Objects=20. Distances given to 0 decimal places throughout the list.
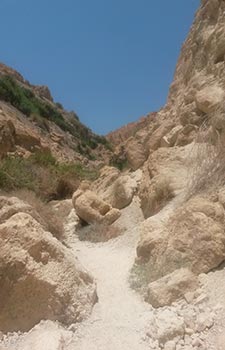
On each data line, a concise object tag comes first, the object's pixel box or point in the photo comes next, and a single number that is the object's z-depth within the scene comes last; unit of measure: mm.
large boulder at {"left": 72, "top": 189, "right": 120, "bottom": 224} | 8188
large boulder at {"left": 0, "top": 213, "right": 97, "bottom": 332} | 3926
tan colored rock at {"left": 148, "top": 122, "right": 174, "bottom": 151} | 8742
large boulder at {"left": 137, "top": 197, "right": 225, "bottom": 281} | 4469
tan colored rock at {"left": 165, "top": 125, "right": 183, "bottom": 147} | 8188
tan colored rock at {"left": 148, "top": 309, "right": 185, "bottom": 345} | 3482
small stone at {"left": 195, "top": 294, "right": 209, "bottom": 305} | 3887
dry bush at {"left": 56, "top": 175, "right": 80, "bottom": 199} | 11604
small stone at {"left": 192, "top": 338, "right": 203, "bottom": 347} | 3320
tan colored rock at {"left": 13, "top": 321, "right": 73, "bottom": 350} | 3555
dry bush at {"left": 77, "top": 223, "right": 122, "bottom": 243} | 7414
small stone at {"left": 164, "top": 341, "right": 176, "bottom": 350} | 3346
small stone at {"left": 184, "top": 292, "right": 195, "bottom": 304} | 3982
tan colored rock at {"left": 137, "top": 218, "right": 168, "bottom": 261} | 5012
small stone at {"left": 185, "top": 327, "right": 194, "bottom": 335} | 3482
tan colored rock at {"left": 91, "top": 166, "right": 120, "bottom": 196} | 9762
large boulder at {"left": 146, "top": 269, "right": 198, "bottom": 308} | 4117
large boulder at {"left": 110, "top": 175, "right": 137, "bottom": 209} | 8500
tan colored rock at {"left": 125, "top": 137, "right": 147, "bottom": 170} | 9578
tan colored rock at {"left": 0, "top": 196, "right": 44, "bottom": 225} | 4709
